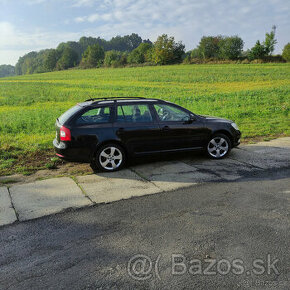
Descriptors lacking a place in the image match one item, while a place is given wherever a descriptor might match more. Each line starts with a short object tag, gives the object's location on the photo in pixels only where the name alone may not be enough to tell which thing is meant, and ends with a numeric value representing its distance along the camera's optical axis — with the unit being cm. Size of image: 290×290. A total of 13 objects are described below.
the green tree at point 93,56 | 12212
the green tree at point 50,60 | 14812
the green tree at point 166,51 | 9388
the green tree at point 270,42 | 8094
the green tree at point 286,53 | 6776
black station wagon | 654
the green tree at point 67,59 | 13352
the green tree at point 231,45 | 9812
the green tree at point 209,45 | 10744
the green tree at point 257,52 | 7299
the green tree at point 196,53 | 10841
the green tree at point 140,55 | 10072
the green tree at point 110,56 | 11296
